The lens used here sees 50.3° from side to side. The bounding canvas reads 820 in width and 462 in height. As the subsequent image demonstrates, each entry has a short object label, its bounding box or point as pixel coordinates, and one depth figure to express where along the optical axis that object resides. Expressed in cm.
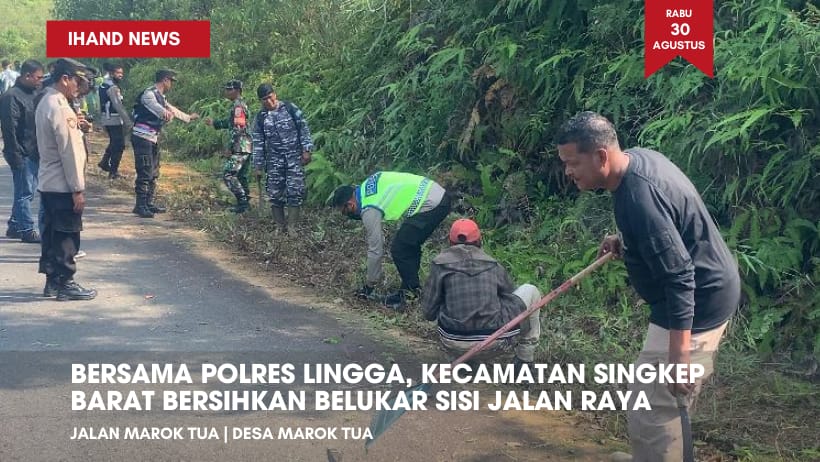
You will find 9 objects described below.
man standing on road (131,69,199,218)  1102
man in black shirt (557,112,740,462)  352
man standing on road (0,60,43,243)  941
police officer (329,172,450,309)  719
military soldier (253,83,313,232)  980
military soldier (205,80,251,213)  1105
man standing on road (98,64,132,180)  1241
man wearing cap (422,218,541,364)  573
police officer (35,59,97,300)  720
